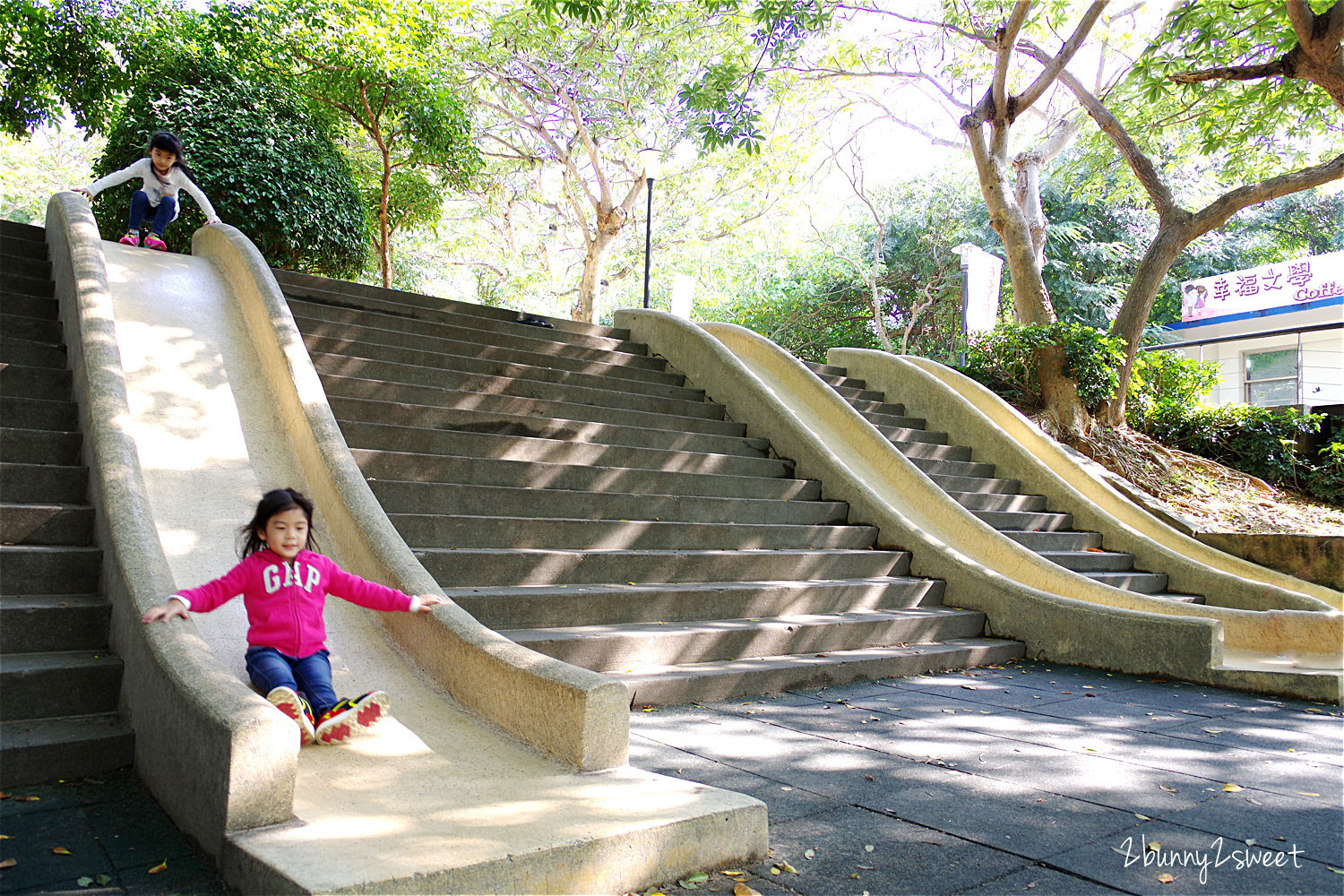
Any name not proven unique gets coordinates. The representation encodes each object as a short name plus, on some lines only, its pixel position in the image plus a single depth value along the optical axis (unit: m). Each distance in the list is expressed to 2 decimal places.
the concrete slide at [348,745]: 2.49
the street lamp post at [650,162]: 15.15
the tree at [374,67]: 11.71
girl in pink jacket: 3.28
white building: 19.62
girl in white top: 8.02
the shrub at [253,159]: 9.79
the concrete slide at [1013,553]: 5.92
